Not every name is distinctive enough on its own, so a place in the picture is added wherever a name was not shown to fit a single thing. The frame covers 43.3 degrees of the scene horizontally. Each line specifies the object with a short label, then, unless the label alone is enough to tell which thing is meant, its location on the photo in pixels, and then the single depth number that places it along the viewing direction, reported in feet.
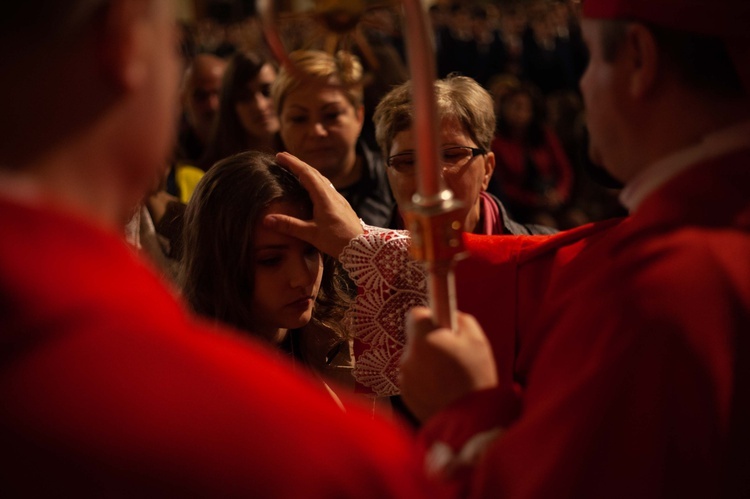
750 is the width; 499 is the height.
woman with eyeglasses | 9.12
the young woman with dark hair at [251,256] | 7.43
